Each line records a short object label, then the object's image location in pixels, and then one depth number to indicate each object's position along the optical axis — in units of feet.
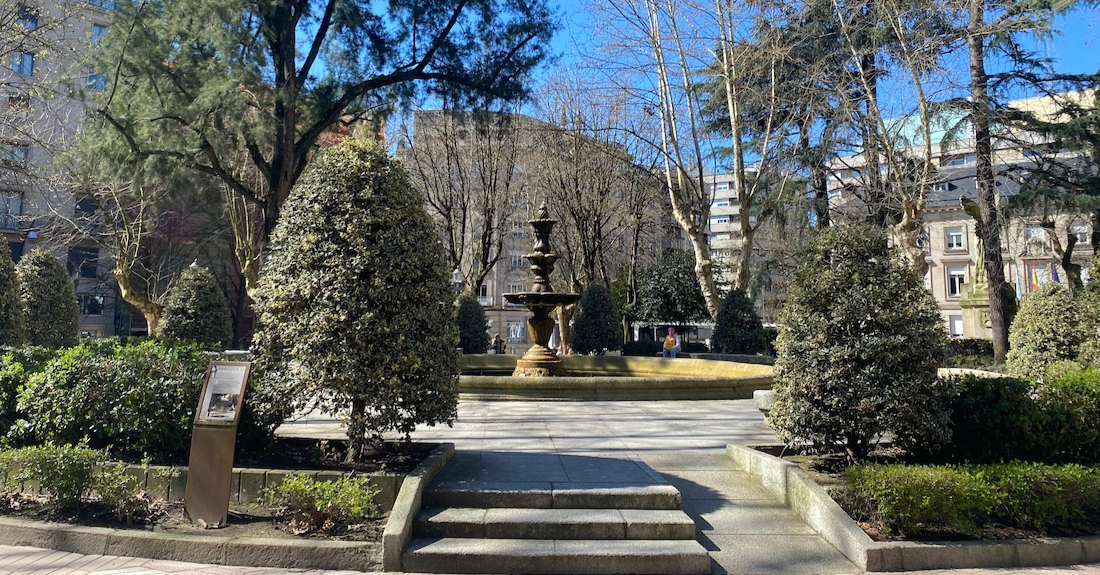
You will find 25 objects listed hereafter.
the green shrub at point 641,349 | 84.43
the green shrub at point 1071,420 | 18.84
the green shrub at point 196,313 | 53.78
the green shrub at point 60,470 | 16.46
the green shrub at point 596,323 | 72.49
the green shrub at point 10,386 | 20.75
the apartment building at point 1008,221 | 62.18
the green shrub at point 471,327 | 72.08
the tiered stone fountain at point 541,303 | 48.57
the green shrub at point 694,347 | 96.84
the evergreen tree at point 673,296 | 101.30
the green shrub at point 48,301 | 44.44
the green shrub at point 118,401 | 18.65
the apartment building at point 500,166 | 80.69
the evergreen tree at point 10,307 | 34.58
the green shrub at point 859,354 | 17.66
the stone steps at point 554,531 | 14.56
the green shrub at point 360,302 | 17.31
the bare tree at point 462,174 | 80.74
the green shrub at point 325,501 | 15.56
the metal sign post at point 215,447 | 16.05
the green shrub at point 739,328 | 67.67
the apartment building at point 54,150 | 38.96
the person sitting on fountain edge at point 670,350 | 77.00
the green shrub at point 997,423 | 18.61
